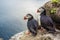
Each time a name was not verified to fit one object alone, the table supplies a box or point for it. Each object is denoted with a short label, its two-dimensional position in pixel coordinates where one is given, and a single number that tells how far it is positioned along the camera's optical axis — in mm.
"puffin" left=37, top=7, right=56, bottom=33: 2901
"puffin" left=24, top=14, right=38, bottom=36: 2942
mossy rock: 3074
